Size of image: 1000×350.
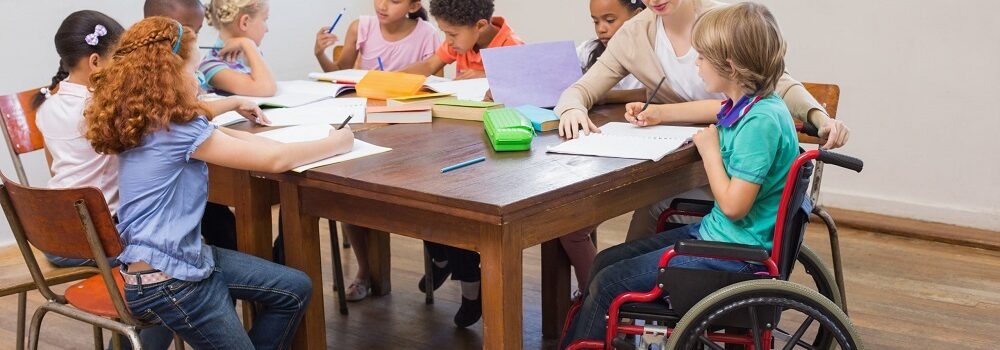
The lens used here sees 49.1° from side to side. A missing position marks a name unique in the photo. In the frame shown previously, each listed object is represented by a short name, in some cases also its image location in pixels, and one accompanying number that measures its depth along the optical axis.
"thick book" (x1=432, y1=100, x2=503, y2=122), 2.52
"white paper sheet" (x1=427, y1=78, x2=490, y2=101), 2.87
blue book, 2.36
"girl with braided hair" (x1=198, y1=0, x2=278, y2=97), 2.91
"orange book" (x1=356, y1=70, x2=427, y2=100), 2.86
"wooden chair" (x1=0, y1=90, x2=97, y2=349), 2.44
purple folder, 2.65
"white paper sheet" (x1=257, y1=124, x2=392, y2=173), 2.07
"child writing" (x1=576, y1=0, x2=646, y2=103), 2.89
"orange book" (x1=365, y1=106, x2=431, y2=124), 2.51
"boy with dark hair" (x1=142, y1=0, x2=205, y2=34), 2.94
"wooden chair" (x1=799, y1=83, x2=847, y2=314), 2.51
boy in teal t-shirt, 1.92
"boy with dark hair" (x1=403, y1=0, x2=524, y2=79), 3.15
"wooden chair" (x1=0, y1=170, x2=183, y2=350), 1.90
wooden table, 1.80
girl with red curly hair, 1.94
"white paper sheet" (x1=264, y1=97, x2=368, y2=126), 2.52
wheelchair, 1.86
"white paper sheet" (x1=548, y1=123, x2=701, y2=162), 2.10
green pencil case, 2.12
